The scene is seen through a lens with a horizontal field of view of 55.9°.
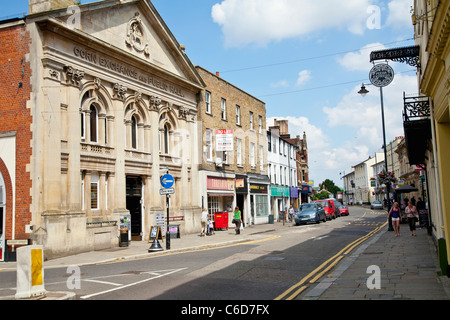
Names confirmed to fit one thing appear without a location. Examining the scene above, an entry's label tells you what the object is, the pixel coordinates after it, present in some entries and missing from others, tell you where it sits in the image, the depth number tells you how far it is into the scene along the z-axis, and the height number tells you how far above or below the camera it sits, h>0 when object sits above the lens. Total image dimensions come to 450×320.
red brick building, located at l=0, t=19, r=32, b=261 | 17.28 +3.30
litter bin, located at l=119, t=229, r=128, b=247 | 20.27 -1.51
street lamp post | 16.86 +4.84
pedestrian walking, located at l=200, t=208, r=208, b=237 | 26.00 -1.05
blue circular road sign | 18.56 +1.03
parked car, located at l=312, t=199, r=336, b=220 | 41.47 -0.89
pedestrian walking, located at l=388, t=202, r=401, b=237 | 20.83 -0.95
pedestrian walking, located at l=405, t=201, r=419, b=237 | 20.91 -1.01
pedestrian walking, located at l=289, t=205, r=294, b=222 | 41.92 -1.35
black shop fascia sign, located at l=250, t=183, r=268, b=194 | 38.16 +1.26
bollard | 8.22 -1.23
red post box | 31.03 -1.23
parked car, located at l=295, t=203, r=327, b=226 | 34.97 -1.20
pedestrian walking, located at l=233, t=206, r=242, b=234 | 26.78 -1.05
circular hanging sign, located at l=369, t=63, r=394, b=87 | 16.89 +4.86
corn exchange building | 17.50 +4.06
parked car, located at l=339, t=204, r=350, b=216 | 53.53 -1.62
